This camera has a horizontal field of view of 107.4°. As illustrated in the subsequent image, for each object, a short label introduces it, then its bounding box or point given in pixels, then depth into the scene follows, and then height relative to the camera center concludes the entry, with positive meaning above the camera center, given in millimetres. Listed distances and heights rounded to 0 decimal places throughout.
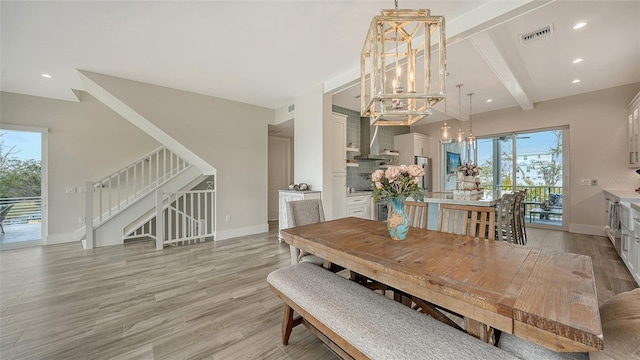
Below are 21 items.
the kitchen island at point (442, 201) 3180 -311
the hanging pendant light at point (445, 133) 4449 +883
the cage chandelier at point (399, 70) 1457 +747
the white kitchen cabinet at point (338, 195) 4508 -290
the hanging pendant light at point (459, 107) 4305 +1694
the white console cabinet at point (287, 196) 4029 -293
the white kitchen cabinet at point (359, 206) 4832 -548
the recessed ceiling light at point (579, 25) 2468 +1641
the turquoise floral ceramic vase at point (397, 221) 1683 -295
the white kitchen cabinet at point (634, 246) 2501 -759
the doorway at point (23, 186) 4094 -97
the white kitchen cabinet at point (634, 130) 3680 +811
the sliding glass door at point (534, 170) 5098 +229
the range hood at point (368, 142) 5641 +915
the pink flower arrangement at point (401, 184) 1685 -31
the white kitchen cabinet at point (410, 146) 6309 +941
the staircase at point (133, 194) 4074 -258
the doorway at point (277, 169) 6773 +332
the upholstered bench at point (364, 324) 1000 -719
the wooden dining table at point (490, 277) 803 -456
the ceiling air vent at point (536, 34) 2555 +1639
